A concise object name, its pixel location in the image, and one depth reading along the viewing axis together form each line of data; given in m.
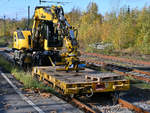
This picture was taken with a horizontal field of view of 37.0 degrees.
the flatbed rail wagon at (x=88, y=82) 7.55
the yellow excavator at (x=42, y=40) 10.37
